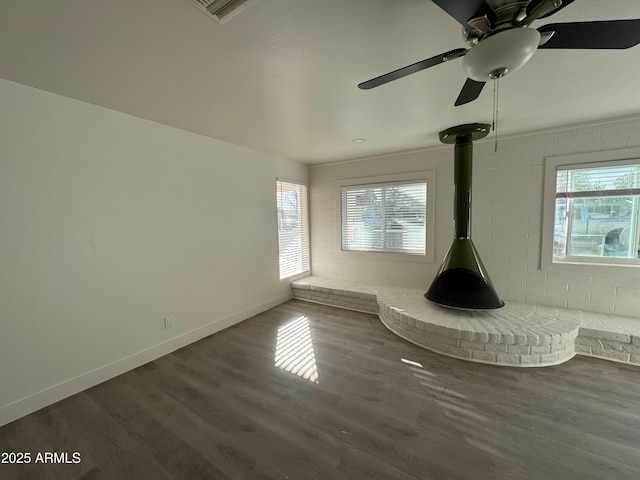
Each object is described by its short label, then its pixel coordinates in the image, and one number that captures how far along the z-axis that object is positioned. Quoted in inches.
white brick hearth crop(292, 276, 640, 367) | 94.8
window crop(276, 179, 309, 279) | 168.6
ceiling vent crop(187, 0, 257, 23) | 45.3
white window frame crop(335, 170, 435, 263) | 147.6
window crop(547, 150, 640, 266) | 108.7
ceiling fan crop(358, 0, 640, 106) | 38.4
